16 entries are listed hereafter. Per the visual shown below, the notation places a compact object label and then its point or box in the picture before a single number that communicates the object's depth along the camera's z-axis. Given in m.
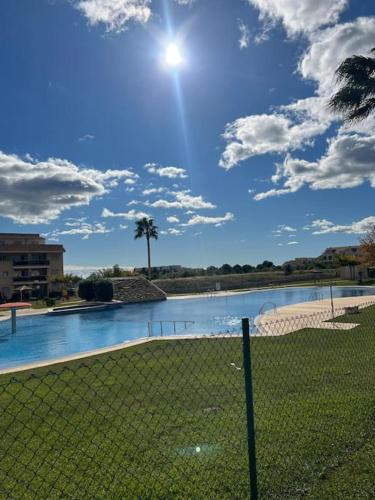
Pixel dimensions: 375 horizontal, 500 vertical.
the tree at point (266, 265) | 77.69
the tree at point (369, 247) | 34.12
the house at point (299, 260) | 103.80
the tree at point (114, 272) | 55.87
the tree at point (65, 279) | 53.00
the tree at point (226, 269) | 74.62
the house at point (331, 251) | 89.86
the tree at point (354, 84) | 14.48
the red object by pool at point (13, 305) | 24.08
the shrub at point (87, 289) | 40.78
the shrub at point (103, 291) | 40.34
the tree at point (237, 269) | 74.68
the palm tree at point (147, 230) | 60.78
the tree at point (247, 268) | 75.15
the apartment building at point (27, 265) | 52.44
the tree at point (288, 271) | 64.94
